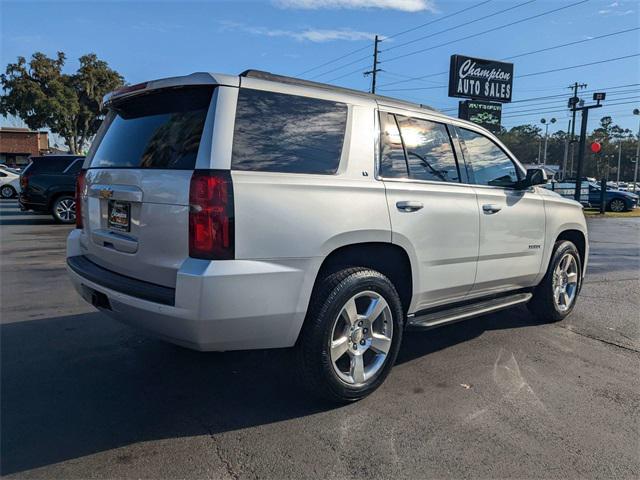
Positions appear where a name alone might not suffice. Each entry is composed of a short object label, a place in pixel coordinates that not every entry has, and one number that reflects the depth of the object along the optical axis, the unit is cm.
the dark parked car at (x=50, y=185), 1321
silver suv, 283
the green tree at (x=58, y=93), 4166
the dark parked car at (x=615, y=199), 2669
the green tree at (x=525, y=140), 11569
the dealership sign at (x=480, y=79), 2102
